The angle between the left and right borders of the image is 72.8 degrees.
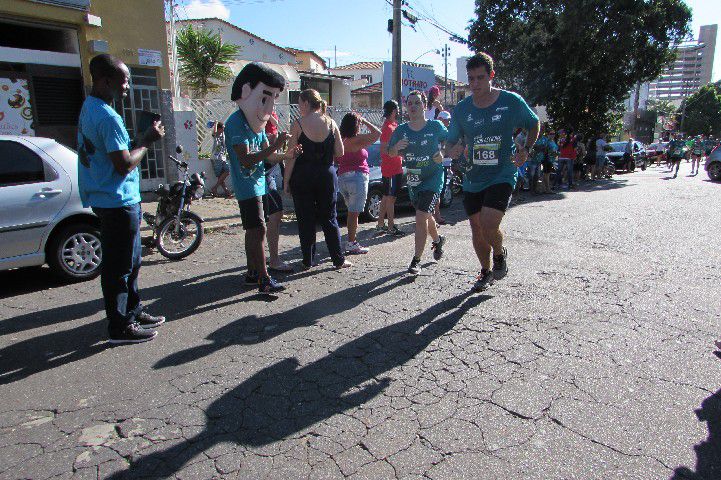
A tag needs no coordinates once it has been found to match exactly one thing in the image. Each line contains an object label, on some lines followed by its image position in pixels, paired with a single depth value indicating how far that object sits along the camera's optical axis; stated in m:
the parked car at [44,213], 4.78
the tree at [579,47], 16.62
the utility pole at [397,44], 15.48
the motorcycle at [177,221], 6.25
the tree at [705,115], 73.56
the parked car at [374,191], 8.78
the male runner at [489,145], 4.49
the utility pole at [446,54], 54.91
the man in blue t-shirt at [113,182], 3.34
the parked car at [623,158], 22.77
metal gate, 11.19
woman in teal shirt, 5.29
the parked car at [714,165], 17.67
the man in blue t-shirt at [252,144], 4.40
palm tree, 20.08
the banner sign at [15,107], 9.38
